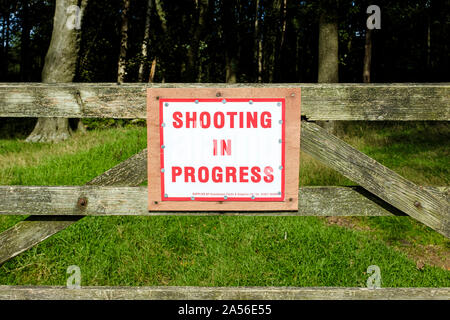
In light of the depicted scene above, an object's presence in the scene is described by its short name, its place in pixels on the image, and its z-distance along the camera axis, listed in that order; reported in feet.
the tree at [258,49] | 82.73
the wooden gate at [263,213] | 7.86
